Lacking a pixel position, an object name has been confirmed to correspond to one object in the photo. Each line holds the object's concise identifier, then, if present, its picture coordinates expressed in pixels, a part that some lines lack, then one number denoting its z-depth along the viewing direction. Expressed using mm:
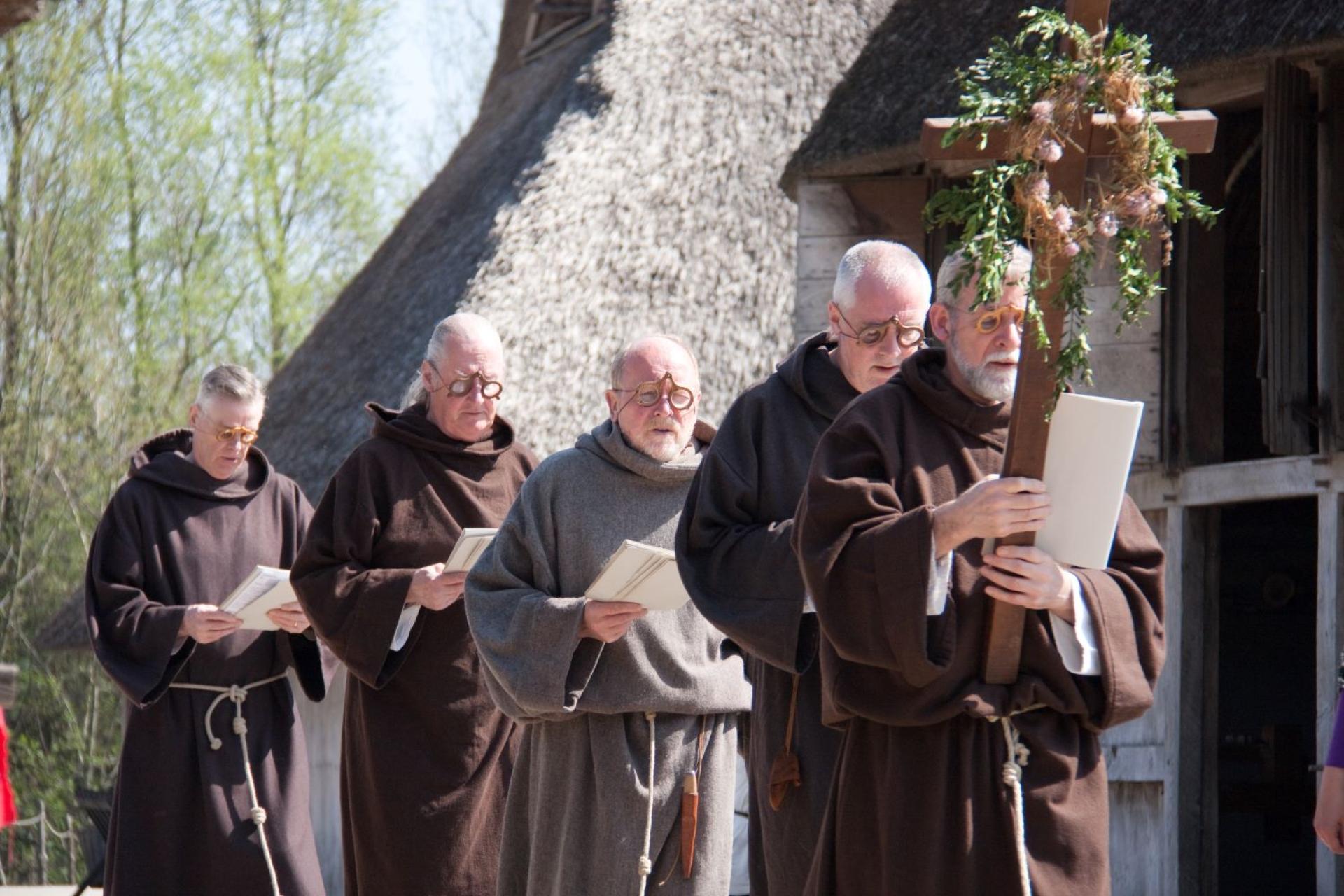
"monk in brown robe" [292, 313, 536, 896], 10442
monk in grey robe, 8694
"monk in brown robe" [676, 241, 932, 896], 7817
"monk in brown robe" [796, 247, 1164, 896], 6347
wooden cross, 6087
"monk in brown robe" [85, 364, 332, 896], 11663
